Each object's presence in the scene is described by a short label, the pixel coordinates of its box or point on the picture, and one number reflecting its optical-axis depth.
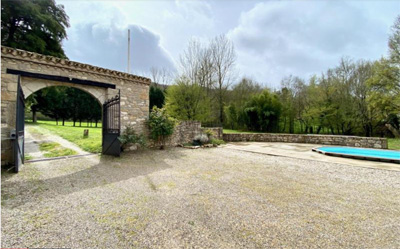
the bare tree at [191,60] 15.12
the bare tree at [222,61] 16.75
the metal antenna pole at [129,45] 7.71
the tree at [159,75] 25.66
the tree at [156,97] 22.16
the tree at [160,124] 7.10
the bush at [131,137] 6.24
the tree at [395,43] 11.05
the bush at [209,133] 9.36
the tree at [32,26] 7.57
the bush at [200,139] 8.87
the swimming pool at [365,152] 5.69
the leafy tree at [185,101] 13.26
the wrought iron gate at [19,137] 3.71
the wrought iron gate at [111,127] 5.73
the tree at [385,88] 11.75
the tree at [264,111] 17.75
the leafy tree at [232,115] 19.98
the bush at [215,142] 9.33
